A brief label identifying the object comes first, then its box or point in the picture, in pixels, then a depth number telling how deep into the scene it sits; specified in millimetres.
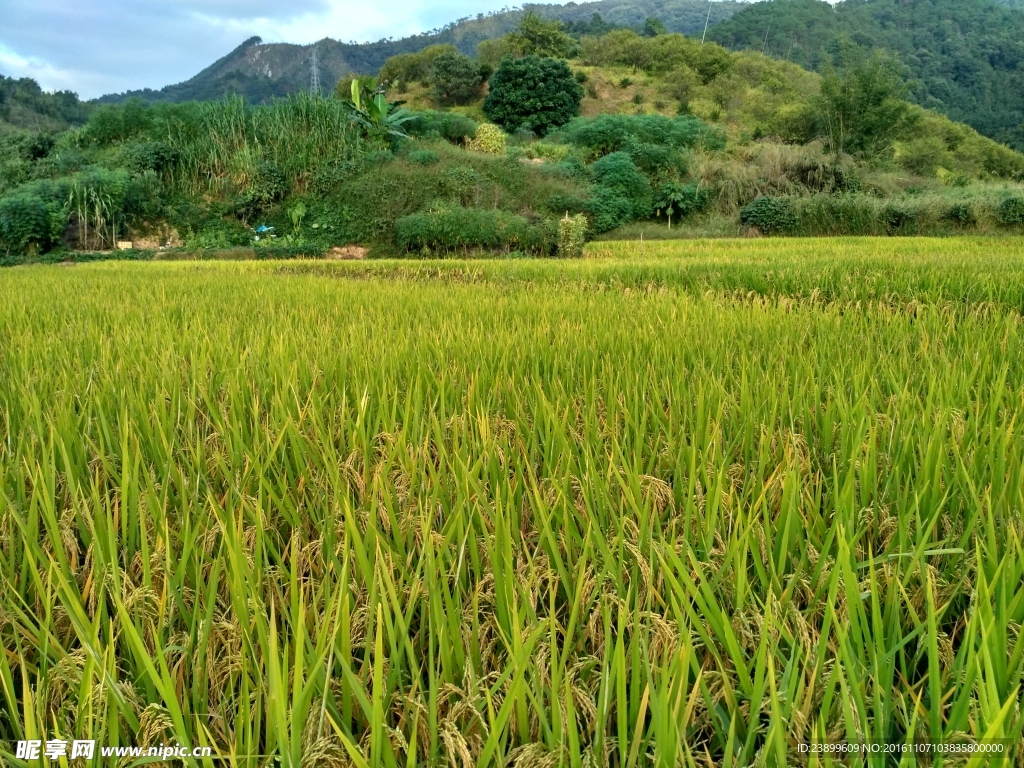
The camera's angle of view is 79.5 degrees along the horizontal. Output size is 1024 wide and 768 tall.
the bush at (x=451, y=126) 21781
